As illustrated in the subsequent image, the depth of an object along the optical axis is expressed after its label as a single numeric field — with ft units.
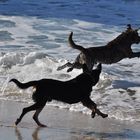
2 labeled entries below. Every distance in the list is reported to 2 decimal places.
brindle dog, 69.90
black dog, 47.86
